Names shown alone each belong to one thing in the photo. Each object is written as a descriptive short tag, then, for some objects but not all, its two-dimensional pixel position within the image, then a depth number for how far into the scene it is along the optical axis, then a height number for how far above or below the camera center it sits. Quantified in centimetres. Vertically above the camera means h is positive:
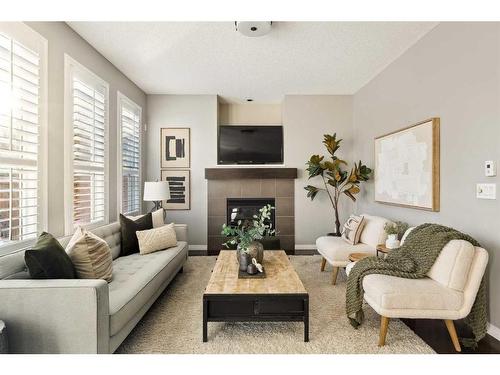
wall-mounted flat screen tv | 503 +73
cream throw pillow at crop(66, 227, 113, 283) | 200 -54
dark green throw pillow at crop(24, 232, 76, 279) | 172 -49
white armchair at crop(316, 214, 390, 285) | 322 -72
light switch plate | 211 -4
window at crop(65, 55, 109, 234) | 272 +41
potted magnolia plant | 433 +18
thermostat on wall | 210 +14
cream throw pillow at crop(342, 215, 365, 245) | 345 -56
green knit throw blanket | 203 -65
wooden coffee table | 207 -90
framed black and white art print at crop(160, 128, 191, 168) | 497 +72
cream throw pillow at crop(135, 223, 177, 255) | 317 -64
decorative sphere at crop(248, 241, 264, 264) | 264 -63
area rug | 200 -117
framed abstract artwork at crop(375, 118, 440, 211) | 279 +23
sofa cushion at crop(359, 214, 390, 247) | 321 -55
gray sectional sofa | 154 -74
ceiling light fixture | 264 +152
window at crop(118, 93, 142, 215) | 391 +45
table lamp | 393 -9
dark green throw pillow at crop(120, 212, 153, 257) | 318 -58
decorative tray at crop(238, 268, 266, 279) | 239 -78
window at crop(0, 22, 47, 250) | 196 +39
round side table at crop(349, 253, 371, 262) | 297 -77
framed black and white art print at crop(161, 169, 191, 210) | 496 -1
